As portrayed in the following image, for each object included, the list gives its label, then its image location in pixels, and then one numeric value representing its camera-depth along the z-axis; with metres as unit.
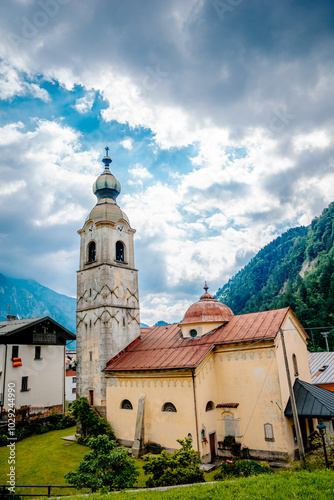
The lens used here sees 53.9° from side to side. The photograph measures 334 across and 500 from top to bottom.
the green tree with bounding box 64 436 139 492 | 12.48
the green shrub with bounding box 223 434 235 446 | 20.36
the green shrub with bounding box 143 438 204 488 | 13.56
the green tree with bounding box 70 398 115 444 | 24.50
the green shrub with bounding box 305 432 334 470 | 13.53
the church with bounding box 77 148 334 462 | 20.00
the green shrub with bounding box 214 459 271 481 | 15.33
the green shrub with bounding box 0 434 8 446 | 24.48
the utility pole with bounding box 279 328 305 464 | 14.95
